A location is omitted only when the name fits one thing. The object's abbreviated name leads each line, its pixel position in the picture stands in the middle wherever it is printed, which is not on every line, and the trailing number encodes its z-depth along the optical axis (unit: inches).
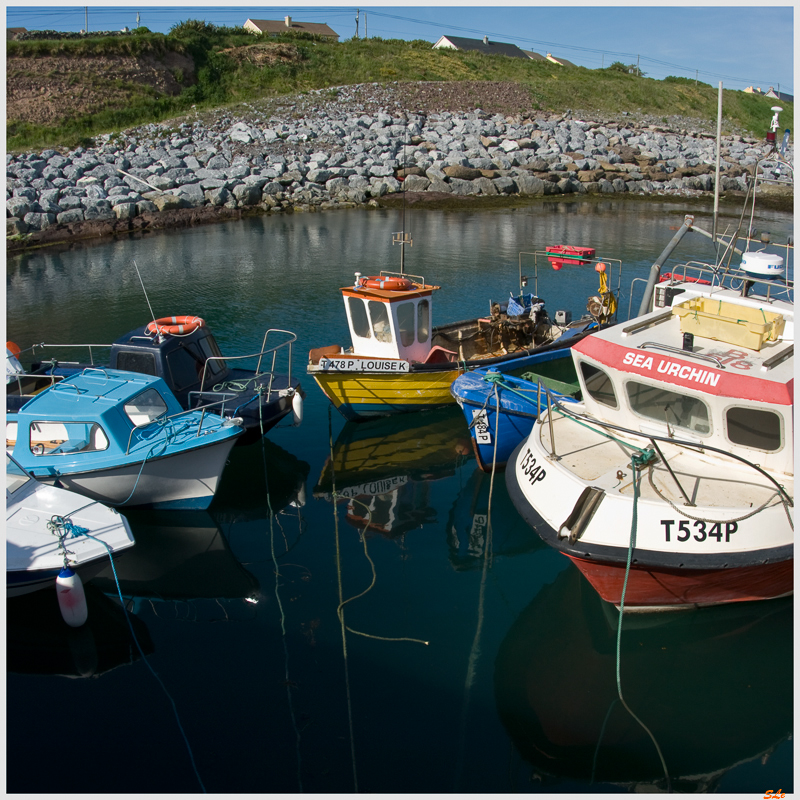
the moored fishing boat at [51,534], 356.8
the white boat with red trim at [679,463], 322.3
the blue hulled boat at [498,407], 491.5
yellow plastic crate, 374.0
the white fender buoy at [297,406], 520.4
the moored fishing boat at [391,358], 569.6
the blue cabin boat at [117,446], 441.7
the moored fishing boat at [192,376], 515.8
